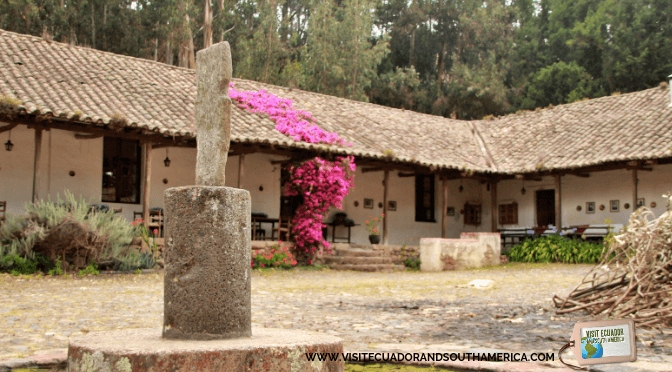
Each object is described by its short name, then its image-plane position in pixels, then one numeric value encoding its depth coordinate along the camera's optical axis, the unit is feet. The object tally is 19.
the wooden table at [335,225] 53.79
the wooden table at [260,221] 46.35
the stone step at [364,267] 46.06
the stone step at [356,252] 48.83
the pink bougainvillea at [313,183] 46.29
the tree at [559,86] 97.66
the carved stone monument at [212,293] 9.21
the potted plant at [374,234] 51.49
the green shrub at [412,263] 51.29
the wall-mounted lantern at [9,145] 40.22
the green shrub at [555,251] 50.78
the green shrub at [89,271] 34.92
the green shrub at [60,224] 33.71
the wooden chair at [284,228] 46.70
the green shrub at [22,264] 33.24
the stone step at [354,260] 47.26
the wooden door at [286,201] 49.42
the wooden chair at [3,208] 38.04
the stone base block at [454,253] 46.47
